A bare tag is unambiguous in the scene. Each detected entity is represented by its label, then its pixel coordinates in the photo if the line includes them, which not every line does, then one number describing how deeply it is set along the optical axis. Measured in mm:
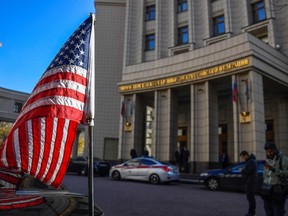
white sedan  16094
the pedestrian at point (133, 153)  22806
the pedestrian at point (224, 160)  19438
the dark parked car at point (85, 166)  21953
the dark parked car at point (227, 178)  13461
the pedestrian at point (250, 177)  7672
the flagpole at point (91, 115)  3082
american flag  3377
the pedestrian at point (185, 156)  21188
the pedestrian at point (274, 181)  5465
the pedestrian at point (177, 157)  21375
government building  19703
